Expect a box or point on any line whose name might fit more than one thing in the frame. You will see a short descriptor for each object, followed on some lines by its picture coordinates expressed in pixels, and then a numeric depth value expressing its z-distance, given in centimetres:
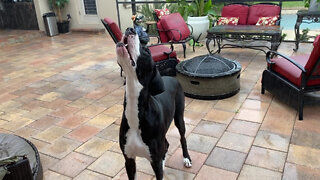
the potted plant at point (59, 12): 859
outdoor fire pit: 367
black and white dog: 129
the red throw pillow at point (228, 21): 622
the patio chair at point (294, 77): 305
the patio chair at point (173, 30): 555
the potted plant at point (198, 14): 636
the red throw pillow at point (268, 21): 584
